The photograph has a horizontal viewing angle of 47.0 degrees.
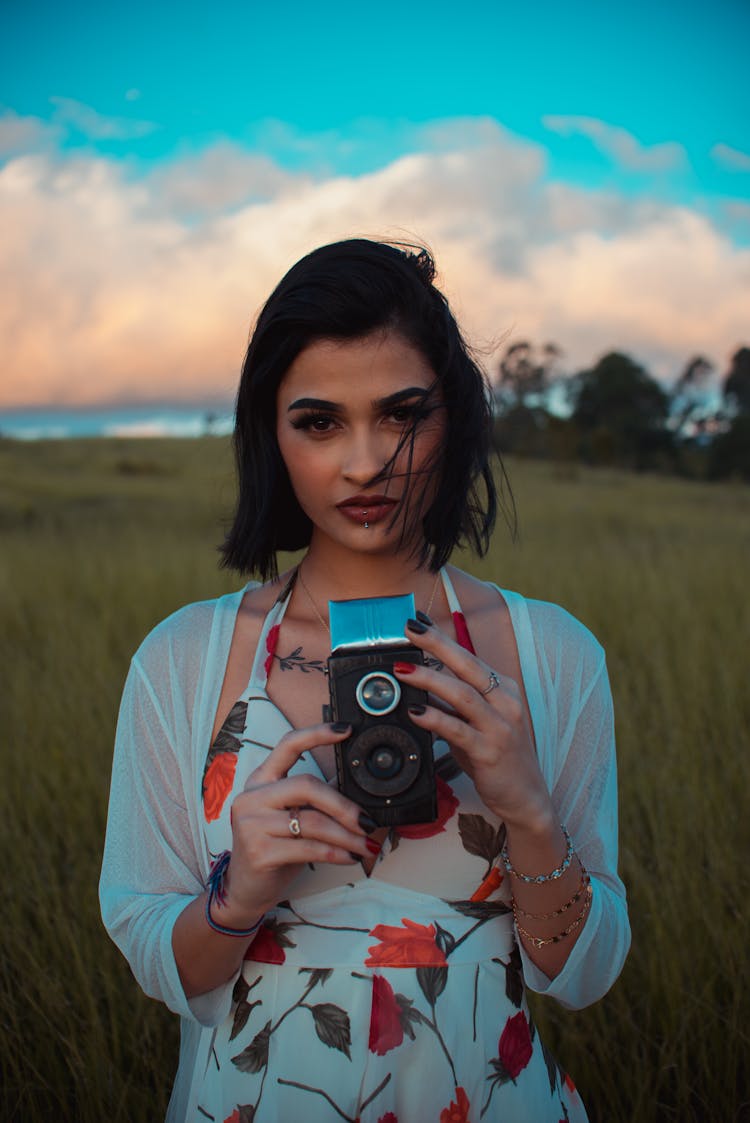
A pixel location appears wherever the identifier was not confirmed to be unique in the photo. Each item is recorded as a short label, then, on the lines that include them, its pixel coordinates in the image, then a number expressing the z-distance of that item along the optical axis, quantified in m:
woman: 1.11
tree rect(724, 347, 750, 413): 45.53
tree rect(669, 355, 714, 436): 41.94
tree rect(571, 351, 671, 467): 40.97
